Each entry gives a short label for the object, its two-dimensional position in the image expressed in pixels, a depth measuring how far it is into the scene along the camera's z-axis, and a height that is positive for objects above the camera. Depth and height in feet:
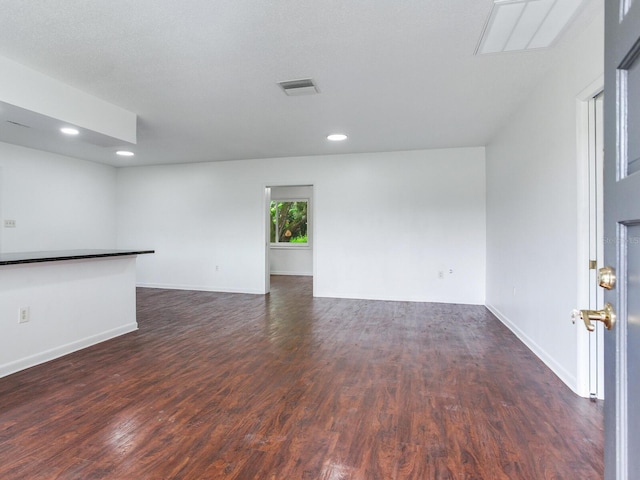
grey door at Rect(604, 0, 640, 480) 2.23 +0.08
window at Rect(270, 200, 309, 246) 28.50 +1.59
